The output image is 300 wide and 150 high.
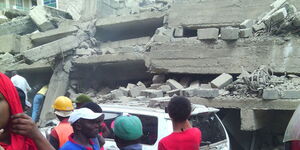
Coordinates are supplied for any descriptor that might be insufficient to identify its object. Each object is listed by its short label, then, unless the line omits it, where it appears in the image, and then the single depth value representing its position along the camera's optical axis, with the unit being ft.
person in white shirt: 21.92
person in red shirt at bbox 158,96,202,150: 10.42
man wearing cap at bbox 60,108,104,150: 9.45
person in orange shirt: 11.54
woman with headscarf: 5.44
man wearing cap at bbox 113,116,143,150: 10.07
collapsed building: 22.66
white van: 15.53
